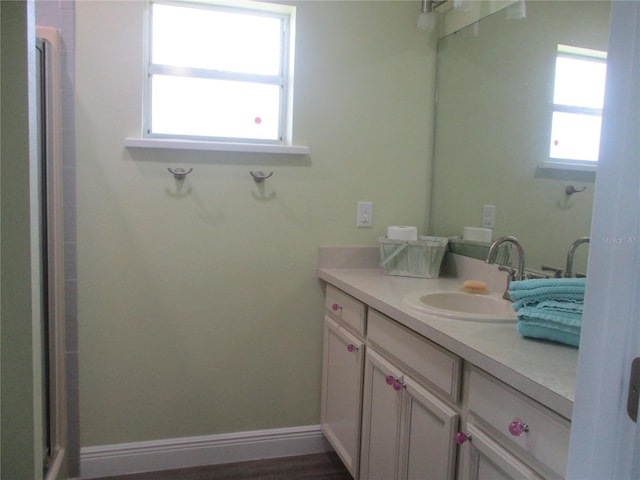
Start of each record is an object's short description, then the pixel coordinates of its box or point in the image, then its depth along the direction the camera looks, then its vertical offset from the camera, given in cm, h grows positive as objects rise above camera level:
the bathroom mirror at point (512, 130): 162 +28
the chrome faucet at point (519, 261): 161 -21
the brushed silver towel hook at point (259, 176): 213 +5
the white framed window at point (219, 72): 210 +50
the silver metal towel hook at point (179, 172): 204 +5
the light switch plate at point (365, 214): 230 -10
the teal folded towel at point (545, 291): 112 -21
